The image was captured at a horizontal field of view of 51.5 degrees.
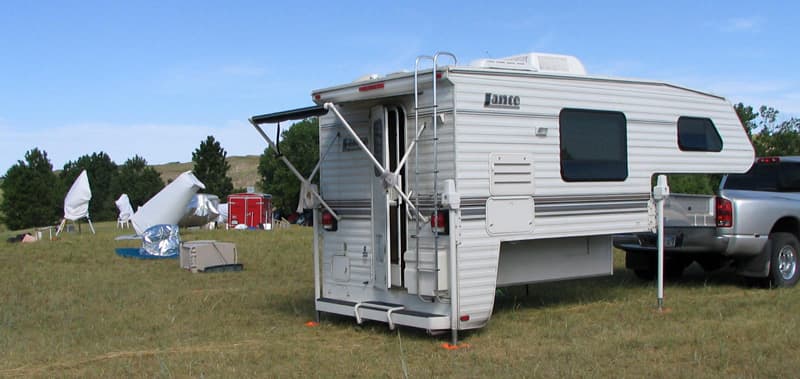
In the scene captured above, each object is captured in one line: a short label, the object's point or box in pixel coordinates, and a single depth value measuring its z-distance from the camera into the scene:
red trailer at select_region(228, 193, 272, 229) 39.50
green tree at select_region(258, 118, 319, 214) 73.06
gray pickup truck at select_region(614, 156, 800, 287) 10.05
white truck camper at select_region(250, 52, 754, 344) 7.59
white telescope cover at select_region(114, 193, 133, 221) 40.25
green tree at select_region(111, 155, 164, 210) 81.38
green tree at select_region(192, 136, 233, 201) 74.50
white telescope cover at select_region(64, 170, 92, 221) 30.12
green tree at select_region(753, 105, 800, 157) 43.38
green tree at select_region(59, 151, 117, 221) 78.56
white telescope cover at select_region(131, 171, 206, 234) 25.27
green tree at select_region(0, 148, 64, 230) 63.72
